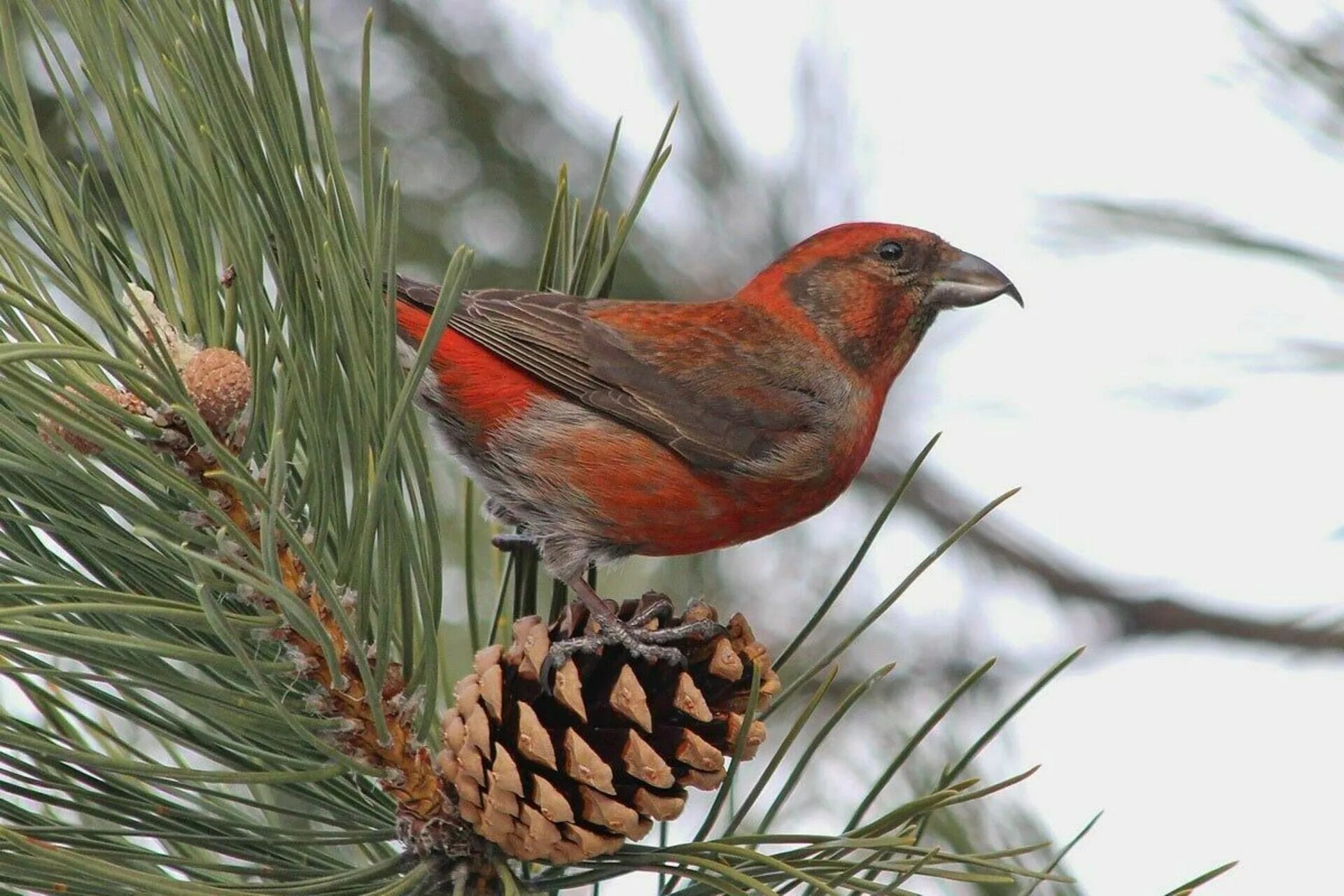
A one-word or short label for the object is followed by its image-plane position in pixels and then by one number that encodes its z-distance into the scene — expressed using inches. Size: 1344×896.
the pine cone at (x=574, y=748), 184.1
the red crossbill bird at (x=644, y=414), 187.5
